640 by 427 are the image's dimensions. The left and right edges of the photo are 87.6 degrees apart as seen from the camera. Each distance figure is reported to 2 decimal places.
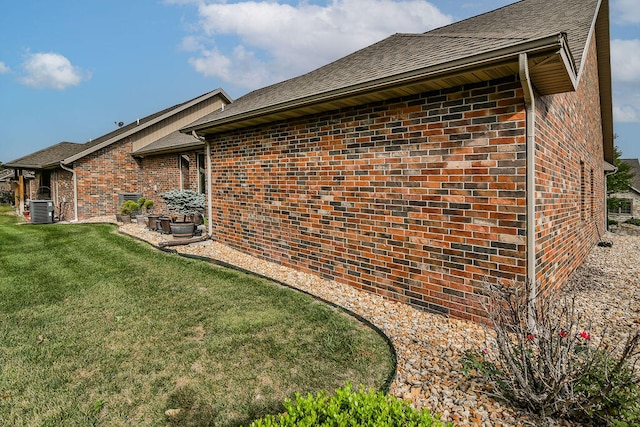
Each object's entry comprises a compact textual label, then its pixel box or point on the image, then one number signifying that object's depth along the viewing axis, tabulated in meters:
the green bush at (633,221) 23.41
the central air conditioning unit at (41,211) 15.68
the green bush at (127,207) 13.13
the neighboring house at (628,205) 26.89
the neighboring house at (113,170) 15.51
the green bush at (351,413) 1.65
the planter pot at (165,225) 9.84
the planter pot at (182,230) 9.20
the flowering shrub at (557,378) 2.19
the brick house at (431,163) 3.75
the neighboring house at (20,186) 22.56
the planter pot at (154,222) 10.73
